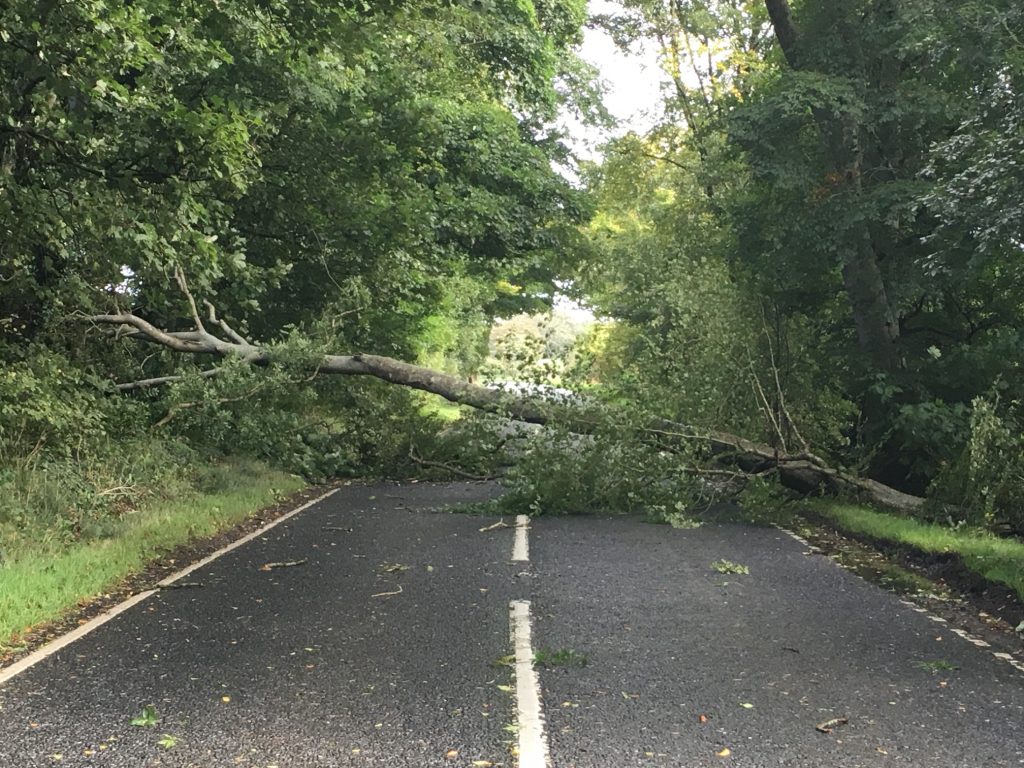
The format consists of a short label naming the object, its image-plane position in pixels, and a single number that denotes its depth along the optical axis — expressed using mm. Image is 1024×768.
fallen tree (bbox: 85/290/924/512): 12305
